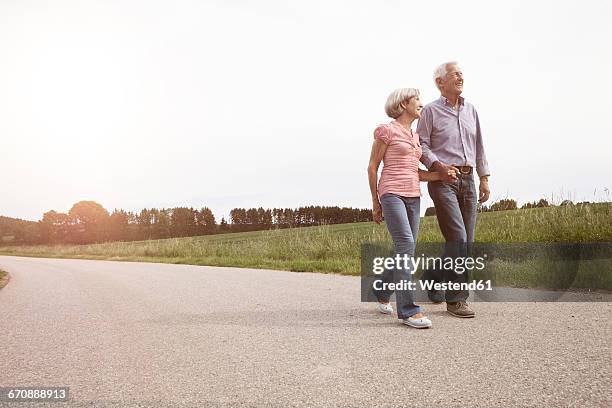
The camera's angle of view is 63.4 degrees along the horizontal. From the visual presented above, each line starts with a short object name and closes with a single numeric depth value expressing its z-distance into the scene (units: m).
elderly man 4.60
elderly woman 4.30
